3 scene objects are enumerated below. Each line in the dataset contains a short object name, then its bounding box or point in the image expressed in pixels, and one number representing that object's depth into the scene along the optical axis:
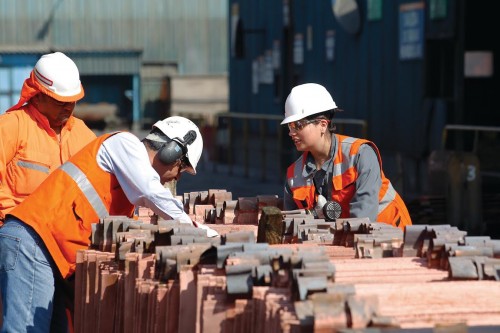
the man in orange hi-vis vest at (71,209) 10.94
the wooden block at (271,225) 10.98
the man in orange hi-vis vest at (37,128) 12.83
